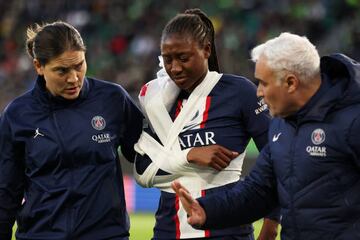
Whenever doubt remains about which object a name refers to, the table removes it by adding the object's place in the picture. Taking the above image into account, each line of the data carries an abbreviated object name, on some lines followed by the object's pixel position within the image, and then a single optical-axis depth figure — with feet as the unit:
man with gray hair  28.32
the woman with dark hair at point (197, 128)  33.27
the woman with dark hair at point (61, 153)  33.30
